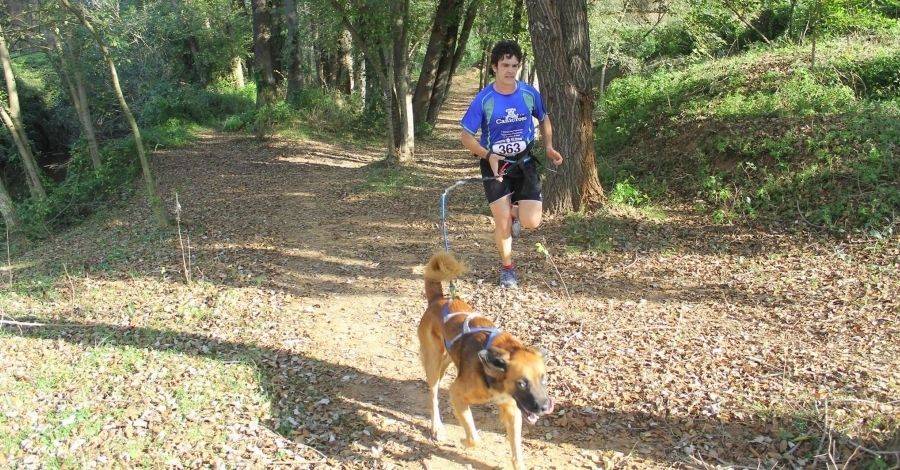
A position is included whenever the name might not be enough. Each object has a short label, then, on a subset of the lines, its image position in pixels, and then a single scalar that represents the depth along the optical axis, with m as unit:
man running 5.96
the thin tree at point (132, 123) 9.41
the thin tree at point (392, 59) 13.79
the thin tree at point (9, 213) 14.16
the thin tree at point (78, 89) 15.50
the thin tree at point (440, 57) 18.00
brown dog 3.49
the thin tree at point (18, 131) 14.05
